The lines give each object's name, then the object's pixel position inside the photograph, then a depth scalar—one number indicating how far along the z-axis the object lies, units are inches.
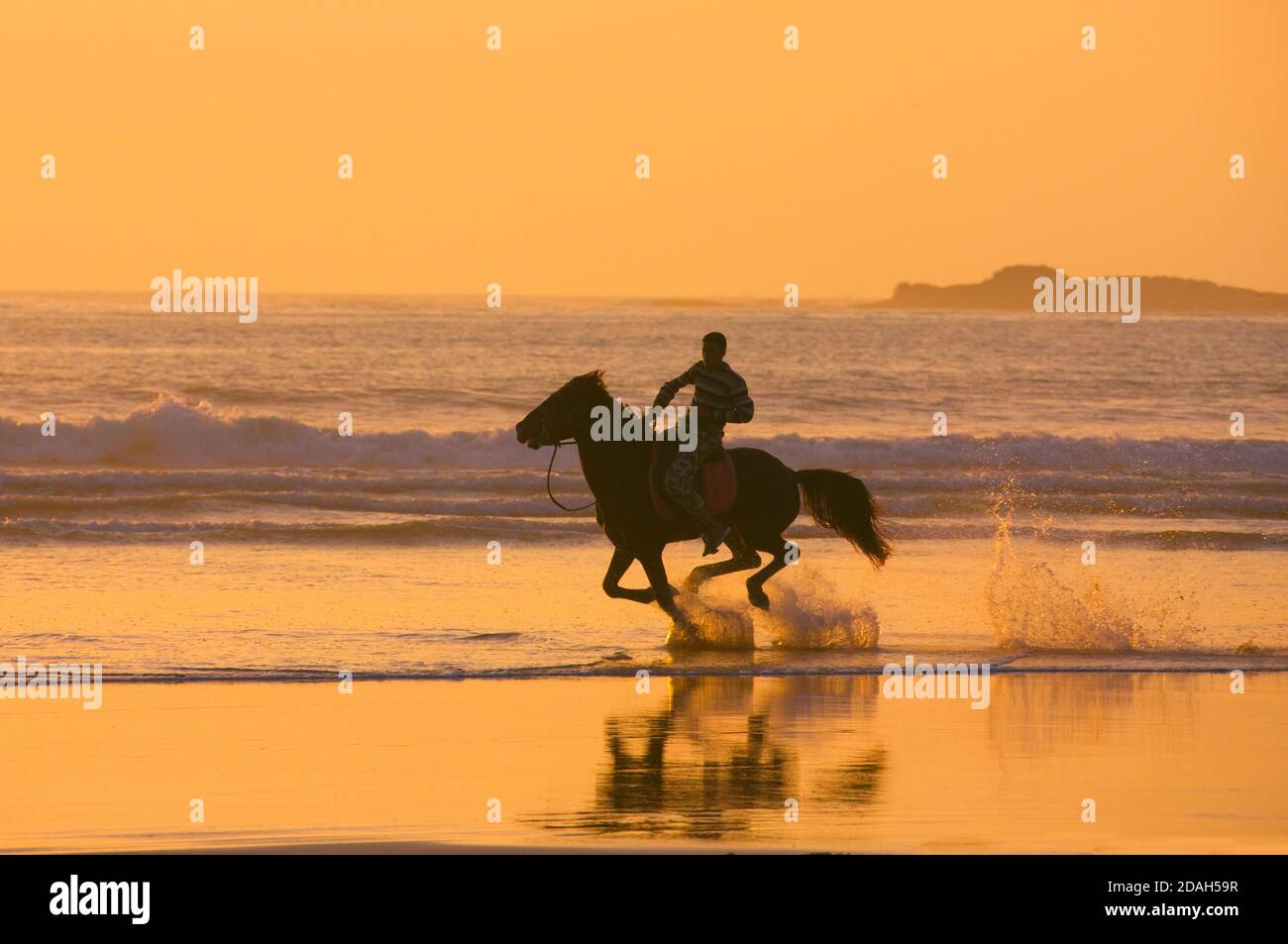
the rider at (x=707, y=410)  582.6
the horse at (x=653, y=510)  587.2
